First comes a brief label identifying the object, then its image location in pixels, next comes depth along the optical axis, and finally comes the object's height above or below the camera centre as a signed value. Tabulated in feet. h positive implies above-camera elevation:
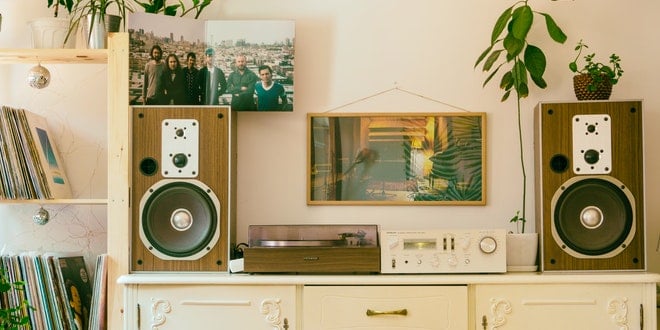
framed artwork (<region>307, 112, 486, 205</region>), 9.23 +0.17
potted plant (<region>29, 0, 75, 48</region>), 8.60 +1.57
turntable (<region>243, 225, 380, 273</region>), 7.99 -0.89
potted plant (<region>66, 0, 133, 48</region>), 8.55 +1.68
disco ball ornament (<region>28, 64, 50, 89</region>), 8.76 +1.08
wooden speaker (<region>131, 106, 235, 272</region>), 8.20 -0.19
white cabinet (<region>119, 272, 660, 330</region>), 7.78 -1.30
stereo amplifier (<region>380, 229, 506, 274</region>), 7.98 -0.81
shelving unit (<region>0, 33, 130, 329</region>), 8.23 +0.02
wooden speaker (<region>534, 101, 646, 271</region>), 8.07 -0.15
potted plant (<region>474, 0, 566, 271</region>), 8.29 +1.26
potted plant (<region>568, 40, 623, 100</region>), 8.36 +0.98
